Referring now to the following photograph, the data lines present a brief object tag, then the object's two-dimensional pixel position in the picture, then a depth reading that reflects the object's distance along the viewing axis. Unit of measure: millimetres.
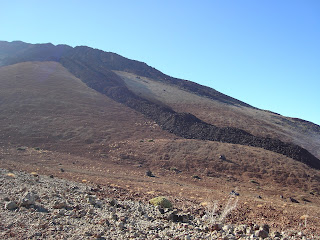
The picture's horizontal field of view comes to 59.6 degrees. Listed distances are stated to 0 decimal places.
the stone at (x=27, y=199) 6183
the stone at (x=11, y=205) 5984
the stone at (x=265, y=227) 6143
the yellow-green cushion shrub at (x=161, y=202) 8352
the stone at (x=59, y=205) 6473
